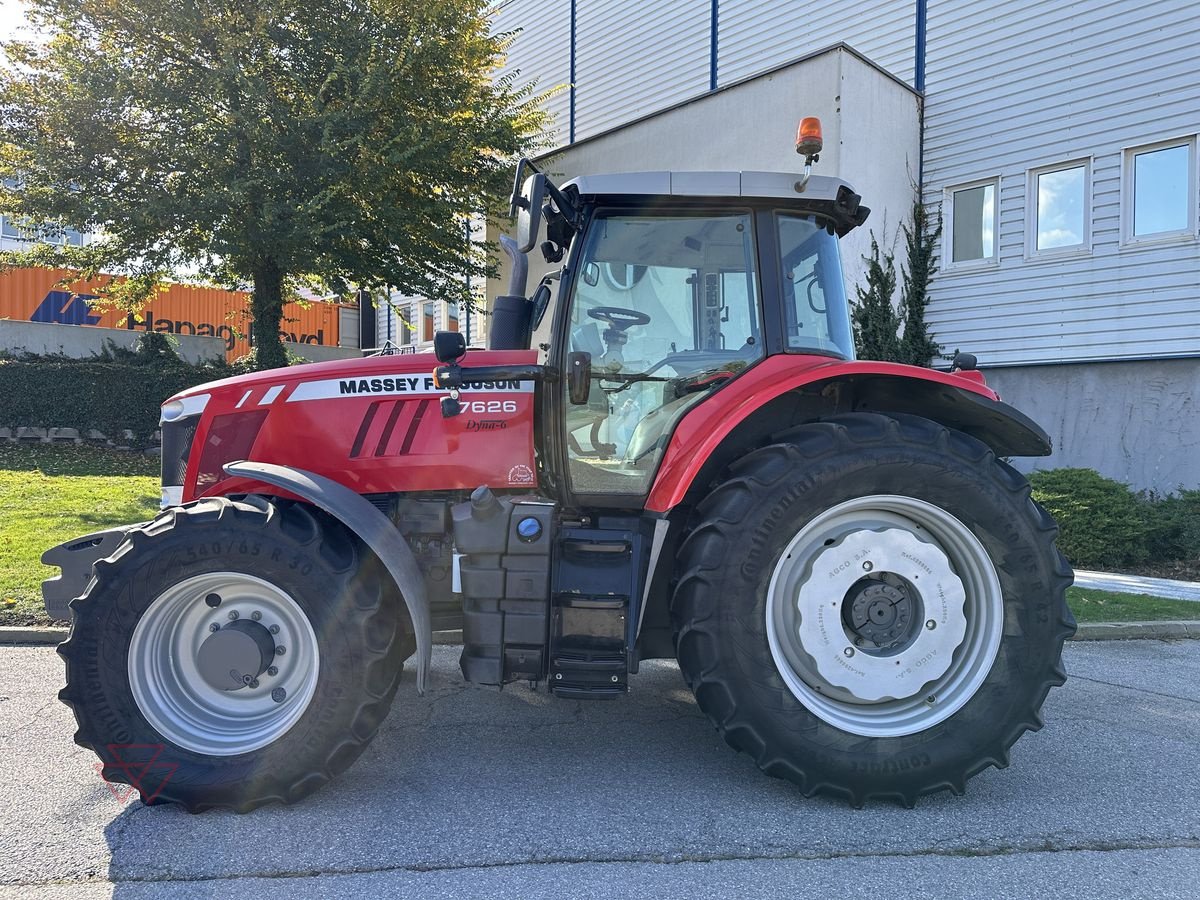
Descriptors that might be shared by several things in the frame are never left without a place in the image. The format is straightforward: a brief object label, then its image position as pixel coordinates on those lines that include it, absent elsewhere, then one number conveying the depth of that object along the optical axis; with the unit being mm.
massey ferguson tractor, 2775
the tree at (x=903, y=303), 10844
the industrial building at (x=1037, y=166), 9320
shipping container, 24156
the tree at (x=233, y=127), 11891
